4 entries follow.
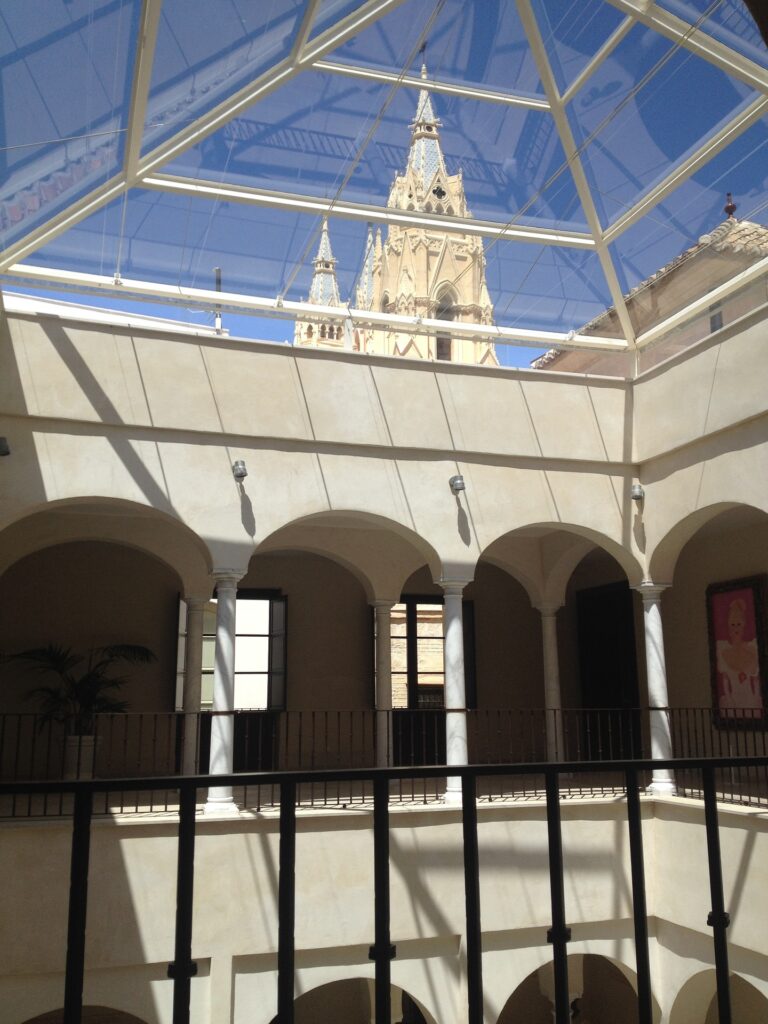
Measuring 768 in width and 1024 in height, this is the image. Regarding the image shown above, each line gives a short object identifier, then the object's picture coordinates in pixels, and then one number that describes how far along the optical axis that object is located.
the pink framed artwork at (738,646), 11.49
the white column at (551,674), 12.12
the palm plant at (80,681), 11.00
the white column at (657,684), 10.23
